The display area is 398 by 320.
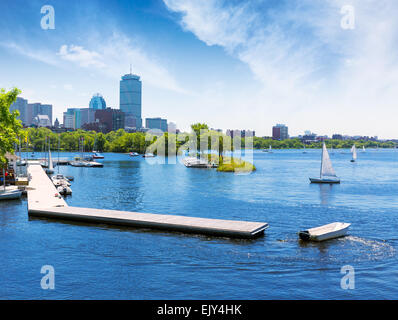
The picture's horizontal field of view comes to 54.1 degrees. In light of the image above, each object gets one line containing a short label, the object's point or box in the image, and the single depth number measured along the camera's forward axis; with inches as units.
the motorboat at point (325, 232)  1330.0
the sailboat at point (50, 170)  4028.1
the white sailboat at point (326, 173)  3250.5
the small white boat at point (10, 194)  2192.4
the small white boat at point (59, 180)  2702.0
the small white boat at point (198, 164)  5098.4
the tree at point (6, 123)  2304.4
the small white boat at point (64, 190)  2426.3
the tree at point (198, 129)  6318.9
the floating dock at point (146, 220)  1401.7
